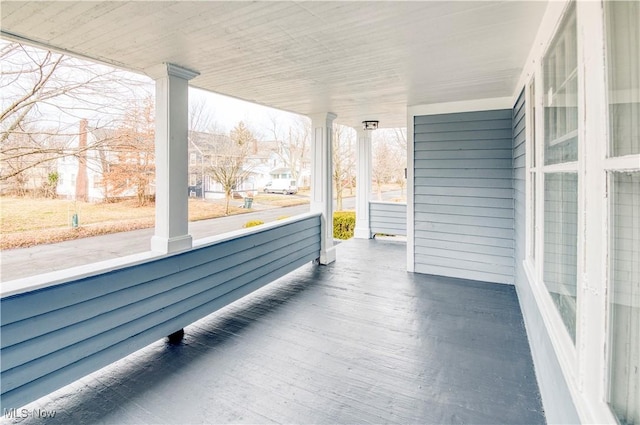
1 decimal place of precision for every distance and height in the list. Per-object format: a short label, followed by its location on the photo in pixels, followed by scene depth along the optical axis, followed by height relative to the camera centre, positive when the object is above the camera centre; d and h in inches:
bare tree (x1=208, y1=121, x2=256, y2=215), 282.0 +44.6
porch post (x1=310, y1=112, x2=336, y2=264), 213.8 +22.3
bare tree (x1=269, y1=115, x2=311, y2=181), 399.2 +85.8
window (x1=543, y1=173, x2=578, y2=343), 58.0 -7.4
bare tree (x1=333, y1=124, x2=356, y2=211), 441.7 +68.1
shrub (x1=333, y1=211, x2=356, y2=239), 343.3 -18.8
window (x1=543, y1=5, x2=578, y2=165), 58.7 +24.2
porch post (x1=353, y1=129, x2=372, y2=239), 300.4 +24.7
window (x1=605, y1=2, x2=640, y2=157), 33.4 +14.6
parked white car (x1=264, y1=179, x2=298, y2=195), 327.9 +23.7
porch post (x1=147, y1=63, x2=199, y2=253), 112.4 +19.5
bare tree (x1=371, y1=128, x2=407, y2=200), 410.9 +70.9
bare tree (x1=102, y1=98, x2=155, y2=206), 195.9 +33.6
